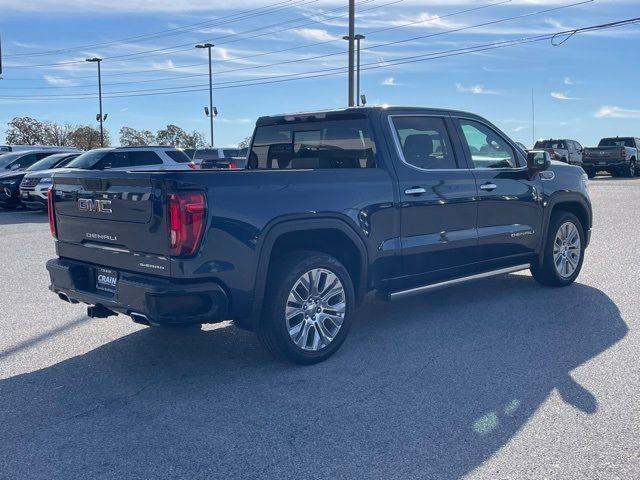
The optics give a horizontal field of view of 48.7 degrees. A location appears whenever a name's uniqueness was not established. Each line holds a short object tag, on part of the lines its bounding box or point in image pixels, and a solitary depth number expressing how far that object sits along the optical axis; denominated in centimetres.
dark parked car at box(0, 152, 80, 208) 1939
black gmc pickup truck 460
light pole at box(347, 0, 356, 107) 2511
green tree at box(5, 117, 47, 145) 6744
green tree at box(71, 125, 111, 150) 6800
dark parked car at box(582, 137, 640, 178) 3347
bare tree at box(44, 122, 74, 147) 6875
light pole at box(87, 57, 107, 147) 5192
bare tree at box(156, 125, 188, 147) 7725
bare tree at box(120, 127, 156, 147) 7662
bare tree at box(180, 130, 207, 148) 7776
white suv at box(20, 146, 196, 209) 1669
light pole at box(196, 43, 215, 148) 4722
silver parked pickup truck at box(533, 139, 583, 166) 3606
